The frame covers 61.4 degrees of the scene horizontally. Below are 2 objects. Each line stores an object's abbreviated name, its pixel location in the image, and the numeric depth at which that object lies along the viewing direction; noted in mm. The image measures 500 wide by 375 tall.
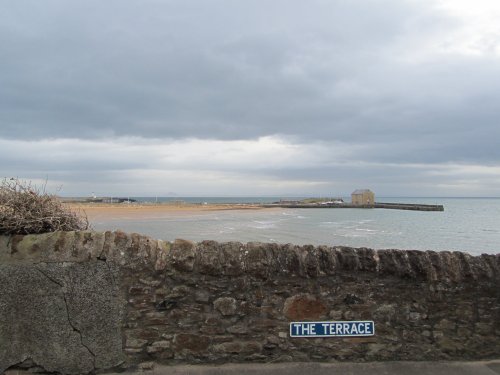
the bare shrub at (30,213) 3742
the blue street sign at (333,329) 3906
